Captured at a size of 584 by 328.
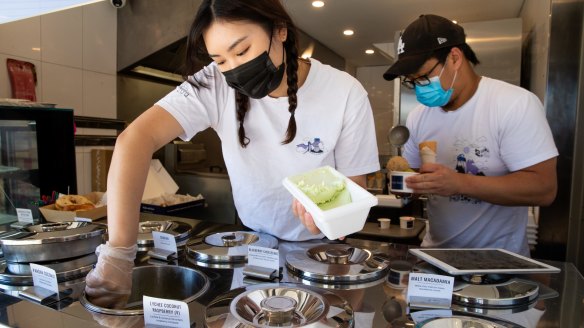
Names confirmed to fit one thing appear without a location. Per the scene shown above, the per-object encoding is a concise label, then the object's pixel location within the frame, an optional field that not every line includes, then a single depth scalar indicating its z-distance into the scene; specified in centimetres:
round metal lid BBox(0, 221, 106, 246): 97
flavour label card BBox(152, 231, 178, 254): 109
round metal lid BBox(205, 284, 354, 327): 66
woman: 100
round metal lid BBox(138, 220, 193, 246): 118
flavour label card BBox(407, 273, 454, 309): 79
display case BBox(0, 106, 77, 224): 192
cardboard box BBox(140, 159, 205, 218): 290
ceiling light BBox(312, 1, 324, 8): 392
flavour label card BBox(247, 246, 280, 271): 93
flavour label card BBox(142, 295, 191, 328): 67
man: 139
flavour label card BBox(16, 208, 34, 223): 142
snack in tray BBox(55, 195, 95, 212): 164
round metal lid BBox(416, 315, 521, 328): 66
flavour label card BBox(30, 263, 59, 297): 83
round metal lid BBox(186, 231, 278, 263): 103
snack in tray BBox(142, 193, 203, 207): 296
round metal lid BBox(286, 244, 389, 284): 89
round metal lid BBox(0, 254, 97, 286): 90
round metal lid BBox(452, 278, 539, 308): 77
